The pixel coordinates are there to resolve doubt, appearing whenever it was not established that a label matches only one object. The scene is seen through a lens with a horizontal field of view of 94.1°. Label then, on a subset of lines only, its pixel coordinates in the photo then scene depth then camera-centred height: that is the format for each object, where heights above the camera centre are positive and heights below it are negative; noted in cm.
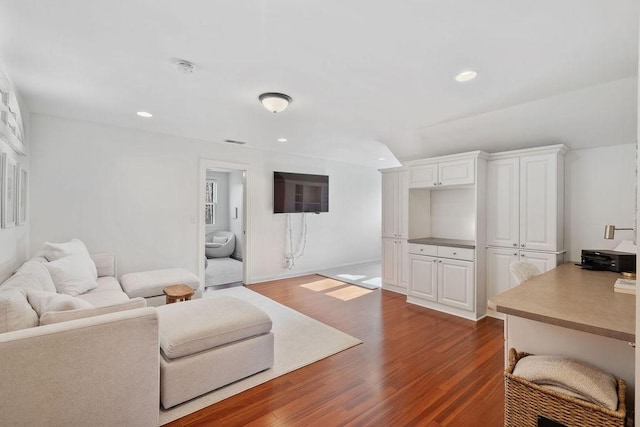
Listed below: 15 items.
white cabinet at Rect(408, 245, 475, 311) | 368 -82
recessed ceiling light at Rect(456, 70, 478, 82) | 237 +115
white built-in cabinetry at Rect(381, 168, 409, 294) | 475 -22
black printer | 238 -36
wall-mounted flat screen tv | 557 +45
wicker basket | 115 -79
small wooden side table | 321 -87
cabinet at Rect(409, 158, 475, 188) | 375 +58
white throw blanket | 120 -69
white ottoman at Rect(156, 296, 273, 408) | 201 -97
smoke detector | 224 +114
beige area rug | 208 -127
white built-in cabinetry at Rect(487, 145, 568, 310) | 334 +8
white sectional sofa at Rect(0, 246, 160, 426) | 142 -77
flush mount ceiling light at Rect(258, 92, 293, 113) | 281 +109
